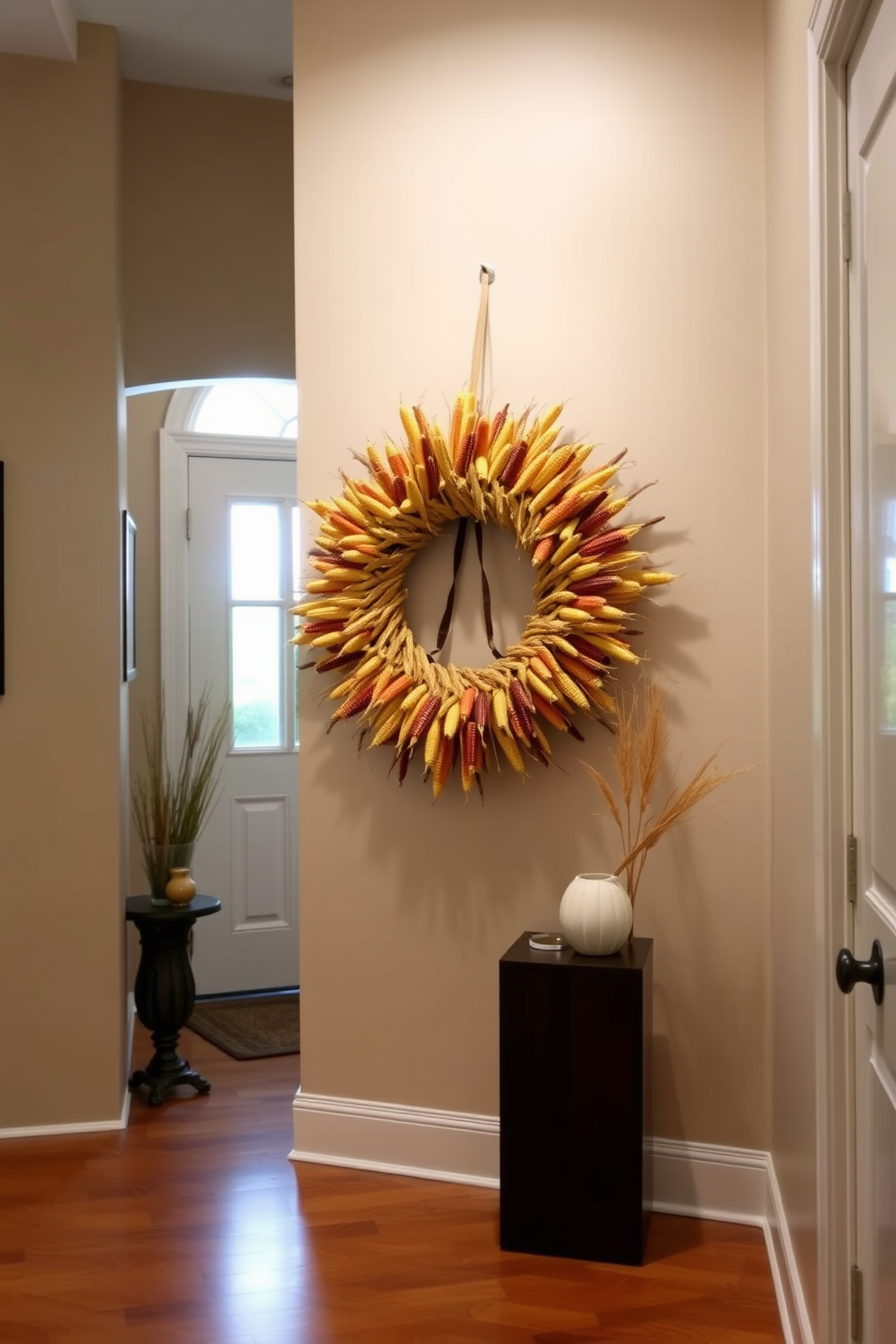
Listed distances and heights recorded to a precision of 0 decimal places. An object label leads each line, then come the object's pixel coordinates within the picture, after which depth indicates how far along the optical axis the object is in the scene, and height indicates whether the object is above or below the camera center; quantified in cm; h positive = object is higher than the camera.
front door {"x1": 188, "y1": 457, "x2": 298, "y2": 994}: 529 -4
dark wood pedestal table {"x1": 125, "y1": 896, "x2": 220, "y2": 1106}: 394 -94
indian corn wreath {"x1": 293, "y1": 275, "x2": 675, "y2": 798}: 301 +24
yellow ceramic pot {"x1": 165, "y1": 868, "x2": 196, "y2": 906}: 399 -63
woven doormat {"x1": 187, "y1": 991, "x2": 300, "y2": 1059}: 448 -126
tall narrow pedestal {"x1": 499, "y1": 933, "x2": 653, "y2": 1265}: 276 -92
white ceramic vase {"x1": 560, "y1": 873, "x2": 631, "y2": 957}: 283 -51
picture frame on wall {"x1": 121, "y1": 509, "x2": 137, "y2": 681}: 386 +29
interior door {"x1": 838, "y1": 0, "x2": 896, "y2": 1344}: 159 +6
